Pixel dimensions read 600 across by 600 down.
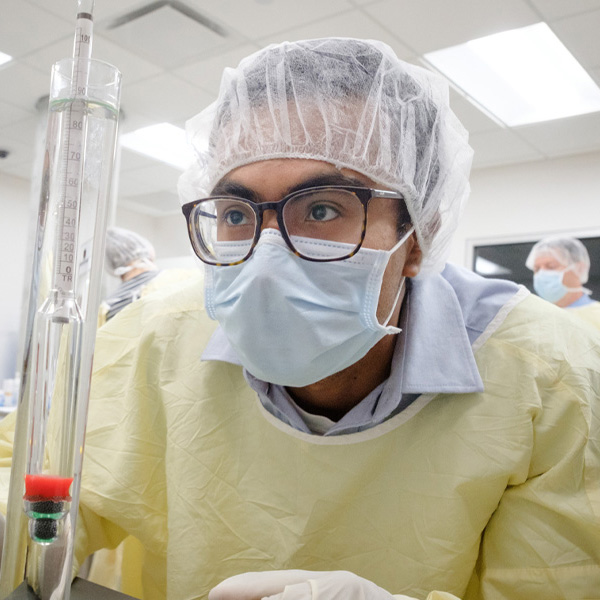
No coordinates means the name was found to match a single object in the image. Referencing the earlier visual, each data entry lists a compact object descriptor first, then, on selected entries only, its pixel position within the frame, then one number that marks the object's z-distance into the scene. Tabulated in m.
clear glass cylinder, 0.54
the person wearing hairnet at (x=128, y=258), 3.64
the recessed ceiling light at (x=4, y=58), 3.59
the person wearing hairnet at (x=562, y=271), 3.90
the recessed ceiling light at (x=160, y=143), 4.76
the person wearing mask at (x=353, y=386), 0.81
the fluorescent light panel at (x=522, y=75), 3.27
